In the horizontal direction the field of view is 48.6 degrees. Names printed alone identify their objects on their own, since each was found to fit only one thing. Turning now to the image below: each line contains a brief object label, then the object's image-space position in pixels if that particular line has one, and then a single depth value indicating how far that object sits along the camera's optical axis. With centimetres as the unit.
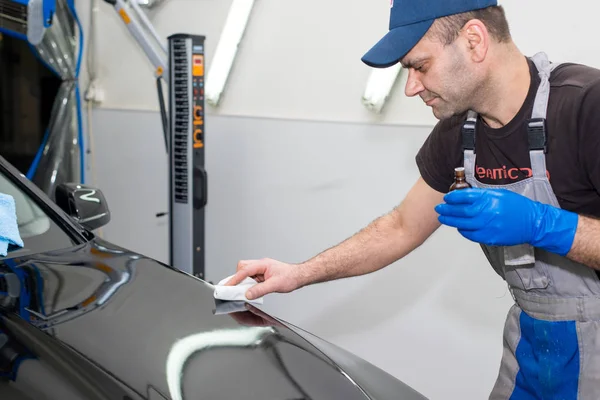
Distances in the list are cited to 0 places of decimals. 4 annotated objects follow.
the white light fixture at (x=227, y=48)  363
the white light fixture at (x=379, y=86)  298
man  142
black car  121
